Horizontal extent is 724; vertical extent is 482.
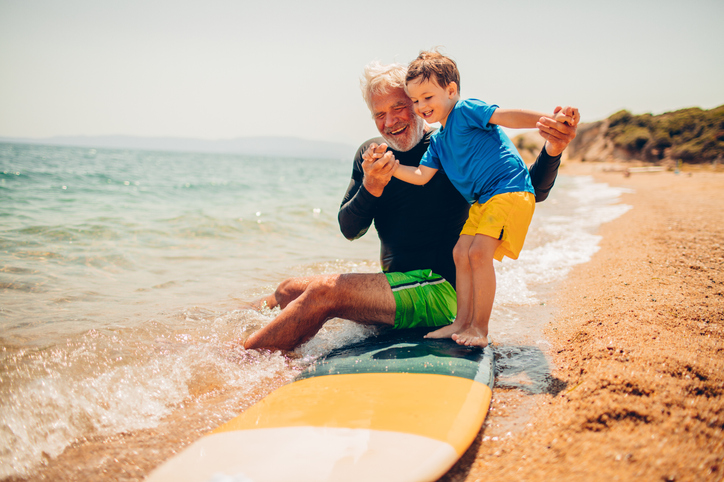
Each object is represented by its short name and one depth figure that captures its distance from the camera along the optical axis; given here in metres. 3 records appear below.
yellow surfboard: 1.63
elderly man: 2.74
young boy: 2.59
